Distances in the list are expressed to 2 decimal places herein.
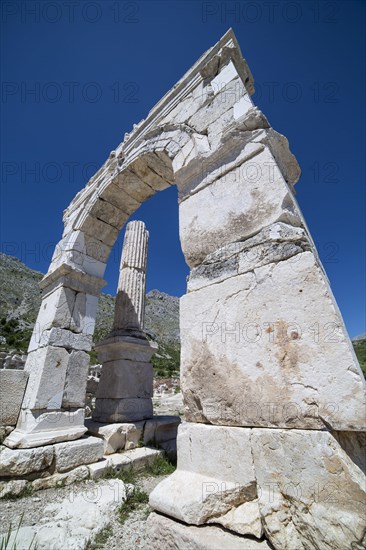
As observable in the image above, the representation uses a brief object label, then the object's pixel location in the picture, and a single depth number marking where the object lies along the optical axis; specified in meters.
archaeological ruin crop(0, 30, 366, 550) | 1.24
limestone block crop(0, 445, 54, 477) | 3.09
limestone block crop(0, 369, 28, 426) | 3.81
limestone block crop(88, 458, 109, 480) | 3.48
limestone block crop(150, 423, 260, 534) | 1.41
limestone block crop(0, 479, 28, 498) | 2.91
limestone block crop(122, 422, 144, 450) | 4.29
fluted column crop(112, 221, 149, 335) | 5.76
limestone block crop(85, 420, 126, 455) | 4.09
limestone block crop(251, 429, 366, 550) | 1.12
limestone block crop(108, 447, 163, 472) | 3.78
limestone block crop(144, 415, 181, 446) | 4.62
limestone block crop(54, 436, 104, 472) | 3.45
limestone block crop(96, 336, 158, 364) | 5.01
